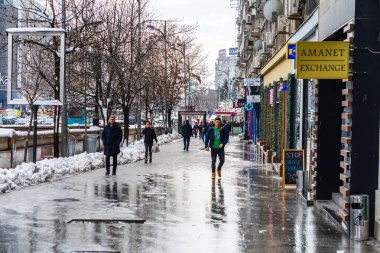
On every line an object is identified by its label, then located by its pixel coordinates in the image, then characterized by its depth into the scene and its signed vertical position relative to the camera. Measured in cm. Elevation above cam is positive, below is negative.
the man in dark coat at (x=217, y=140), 1794 -67
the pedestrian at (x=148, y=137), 2438 -83
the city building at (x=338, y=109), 901 +16
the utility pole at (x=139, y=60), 3052 +268
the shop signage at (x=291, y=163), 1517 -110
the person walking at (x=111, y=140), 1836 -72
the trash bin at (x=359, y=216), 886 -138
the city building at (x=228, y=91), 11669 +563
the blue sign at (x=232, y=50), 12444 +1320
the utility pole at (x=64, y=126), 2072 -38
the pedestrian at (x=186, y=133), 3557 -94
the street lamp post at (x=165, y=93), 3861 +171
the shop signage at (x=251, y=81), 3244 +182
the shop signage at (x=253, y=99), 3391 +96
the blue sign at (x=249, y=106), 3923 +67
